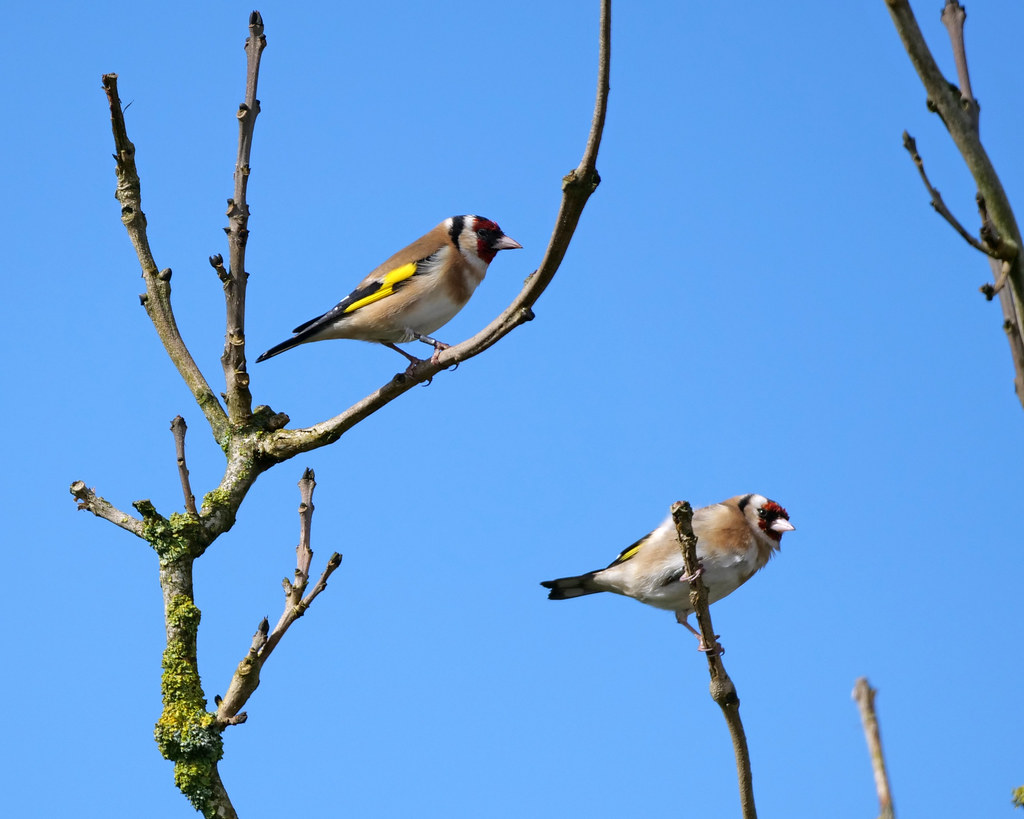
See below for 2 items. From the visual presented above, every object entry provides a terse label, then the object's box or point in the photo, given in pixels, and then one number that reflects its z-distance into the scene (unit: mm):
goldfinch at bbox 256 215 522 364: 14172
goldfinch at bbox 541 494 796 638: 12477
